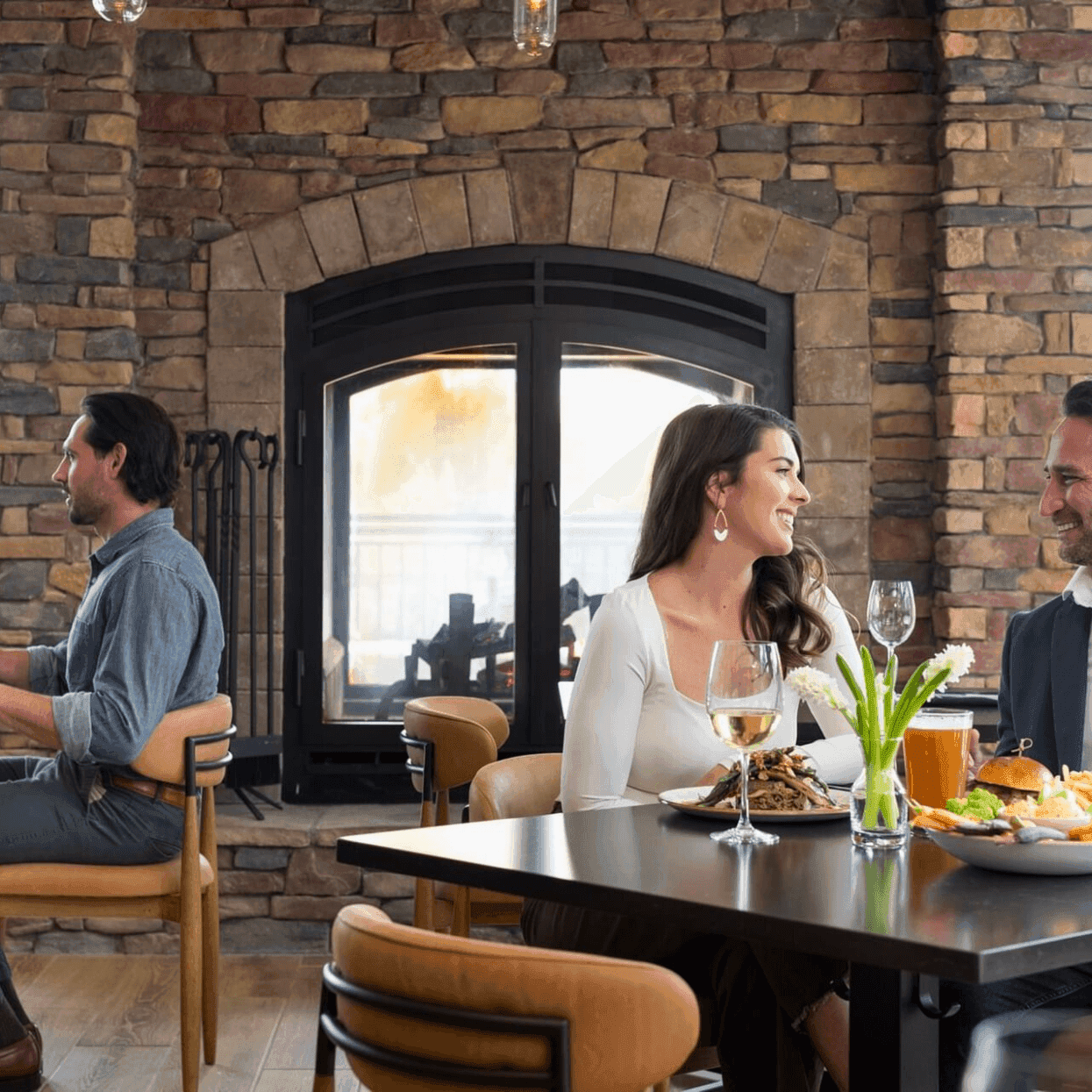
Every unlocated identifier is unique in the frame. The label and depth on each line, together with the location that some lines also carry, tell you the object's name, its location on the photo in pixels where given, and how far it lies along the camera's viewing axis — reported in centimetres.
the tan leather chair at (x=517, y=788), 247
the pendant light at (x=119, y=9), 267
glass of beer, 196
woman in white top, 210
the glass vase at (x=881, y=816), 184
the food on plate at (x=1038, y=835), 167
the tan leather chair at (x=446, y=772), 296
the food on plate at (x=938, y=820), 174
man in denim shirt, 306
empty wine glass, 212
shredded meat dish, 203
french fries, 191
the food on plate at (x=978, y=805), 179
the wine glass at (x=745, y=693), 177
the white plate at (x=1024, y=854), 164
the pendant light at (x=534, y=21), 263
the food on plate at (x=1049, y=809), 179
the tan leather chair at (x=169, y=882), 305
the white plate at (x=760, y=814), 198
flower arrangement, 183
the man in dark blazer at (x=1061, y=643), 266
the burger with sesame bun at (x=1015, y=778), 188
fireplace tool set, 464
